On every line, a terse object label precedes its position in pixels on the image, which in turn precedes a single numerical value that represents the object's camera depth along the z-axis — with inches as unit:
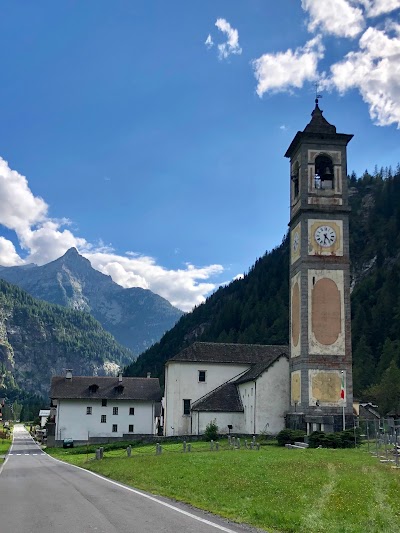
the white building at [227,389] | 2209.6
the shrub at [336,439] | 1480.1
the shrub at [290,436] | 1673.2
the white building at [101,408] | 2906.0
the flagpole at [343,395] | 1870.1
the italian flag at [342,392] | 1872.5
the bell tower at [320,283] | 1889.8
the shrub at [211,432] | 2101.4
